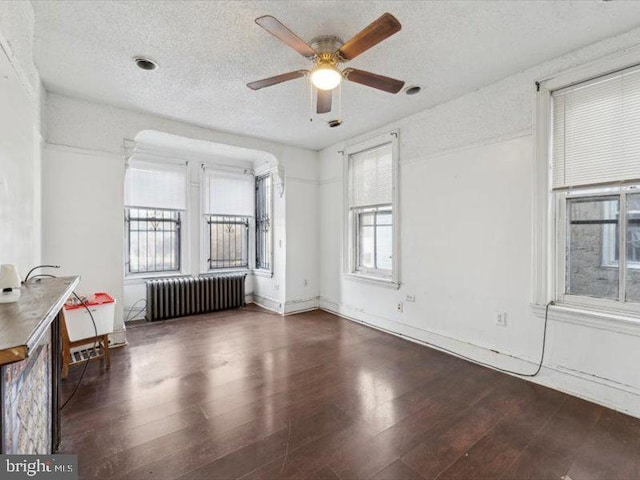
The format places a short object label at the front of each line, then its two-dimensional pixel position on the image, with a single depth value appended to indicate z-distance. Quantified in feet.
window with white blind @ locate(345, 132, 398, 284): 13.51
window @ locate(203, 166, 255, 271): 17.88
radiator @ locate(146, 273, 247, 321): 15.21
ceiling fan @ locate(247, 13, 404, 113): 5.77
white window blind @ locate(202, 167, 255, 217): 17.76
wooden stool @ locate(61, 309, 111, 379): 9.17
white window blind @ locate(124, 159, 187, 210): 15.39
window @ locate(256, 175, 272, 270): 18.60
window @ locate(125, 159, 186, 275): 15.56
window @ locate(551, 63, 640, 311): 7.62
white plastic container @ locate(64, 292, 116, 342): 9.45
